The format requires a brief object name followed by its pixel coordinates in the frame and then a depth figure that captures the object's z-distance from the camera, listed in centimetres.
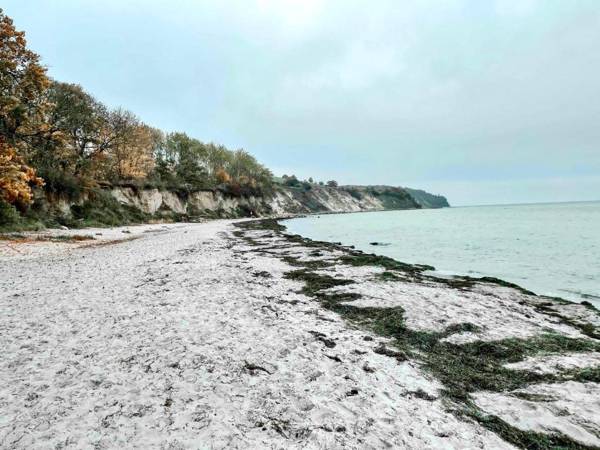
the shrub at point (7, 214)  2262
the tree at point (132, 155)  4675
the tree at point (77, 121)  3553
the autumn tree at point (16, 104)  1764
